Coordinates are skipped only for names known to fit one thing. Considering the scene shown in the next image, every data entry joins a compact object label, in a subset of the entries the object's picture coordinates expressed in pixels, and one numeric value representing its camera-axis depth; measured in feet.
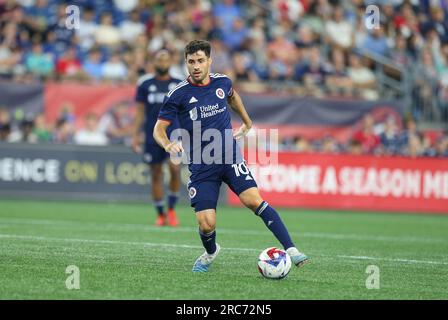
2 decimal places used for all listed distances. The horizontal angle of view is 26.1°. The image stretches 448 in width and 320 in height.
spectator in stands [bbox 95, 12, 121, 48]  72.33
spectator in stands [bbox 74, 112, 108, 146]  66.28
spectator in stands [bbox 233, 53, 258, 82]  72.95
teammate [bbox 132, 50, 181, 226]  47.11
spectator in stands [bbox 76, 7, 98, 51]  70.95
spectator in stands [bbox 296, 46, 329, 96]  75.00
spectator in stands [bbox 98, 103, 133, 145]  67.31
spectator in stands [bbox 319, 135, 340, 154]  69.92
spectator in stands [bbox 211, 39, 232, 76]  71.78
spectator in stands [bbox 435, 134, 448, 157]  70.13
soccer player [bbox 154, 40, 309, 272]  29.25
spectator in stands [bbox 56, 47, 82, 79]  68.49
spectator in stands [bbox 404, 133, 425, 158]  69.77
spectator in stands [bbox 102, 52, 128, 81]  69.82
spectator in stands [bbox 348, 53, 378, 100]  76.59
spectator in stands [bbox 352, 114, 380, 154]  70.49
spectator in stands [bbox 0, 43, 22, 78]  67.00
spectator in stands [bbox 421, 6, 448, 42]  84.89
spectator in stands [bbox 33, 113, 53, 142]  64.90
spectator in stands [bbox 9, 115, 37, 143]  64.64
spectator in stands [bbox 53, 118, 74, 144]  65.26
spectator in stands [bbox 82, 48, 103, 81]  69.72
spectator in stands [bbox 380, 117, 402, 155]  70.54
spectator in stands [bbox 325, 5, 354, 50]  81.25
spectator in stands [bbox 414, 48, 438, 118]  76.64
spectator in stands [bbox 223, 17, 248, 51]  76.23
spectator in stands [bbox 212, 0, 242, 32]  77.82
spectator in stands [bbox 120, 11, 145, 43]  73.77
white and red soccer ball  27.61
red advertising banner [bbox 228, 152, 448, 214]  67.15
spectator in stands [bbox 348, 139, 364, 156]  68.76
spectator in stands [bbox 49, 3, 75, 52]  69.97
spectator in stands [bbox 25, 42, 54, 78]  68.13
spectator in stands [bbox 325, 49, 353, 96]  75.25
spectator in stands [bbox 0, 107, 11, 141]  64.34
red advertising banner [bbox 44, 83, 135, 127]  66.95
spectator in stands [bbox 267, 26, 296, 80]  75.20
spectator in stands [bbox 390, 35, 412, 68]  80.53
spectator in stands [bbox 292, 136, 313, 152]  69.21
